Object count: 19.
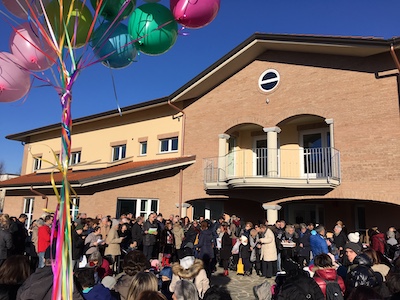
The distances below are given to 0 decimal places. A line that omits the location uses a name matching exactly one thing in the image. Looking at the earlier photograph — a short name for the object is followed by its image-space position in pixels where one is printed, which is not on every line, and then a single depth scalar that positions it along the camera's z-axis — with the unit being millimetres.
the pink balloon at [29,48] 3689
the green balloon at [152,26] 3986
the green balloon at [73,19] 3467
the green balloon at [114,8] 3963
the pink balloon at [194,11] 3912
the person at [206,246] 9469
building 12180
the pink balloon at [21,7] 3605
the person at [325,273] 4419
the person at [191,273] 4934
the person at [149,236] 10445
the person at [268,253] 10047
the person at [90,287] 3822
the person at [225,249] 10680
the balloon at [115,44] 3985
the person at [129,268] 4441
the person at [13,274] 3662
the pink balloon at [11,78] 3711
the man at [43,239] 8555
